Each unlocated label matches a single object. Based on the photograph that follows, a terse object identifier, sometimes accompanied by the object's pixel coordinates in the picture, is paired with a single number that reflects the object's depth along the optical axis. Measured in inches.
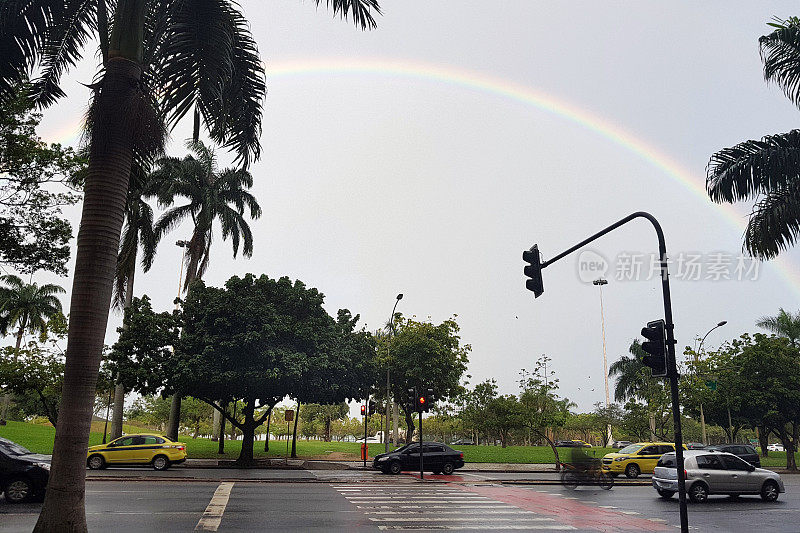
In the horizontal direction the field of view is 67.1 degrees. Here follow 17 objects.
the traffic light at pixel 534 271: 583.2
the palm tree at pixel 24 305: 2487.7
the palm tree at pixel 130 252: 1320.1
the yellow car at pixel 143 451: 1043.9
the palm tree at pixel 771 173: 669.3
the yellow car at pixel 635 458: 1154.0
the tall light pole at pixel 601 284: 2987.2
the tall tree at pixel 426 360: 1877.5
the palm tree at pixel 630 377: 2746.1
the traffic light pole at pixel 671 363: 405.0
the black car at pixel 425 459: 1123.9
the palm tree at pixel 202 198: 1494.8
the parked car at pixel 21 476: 577.6
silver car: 743.7
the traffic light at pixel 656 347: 427.8
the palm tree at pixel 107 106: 321.7
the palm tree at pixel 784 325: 2135.8
